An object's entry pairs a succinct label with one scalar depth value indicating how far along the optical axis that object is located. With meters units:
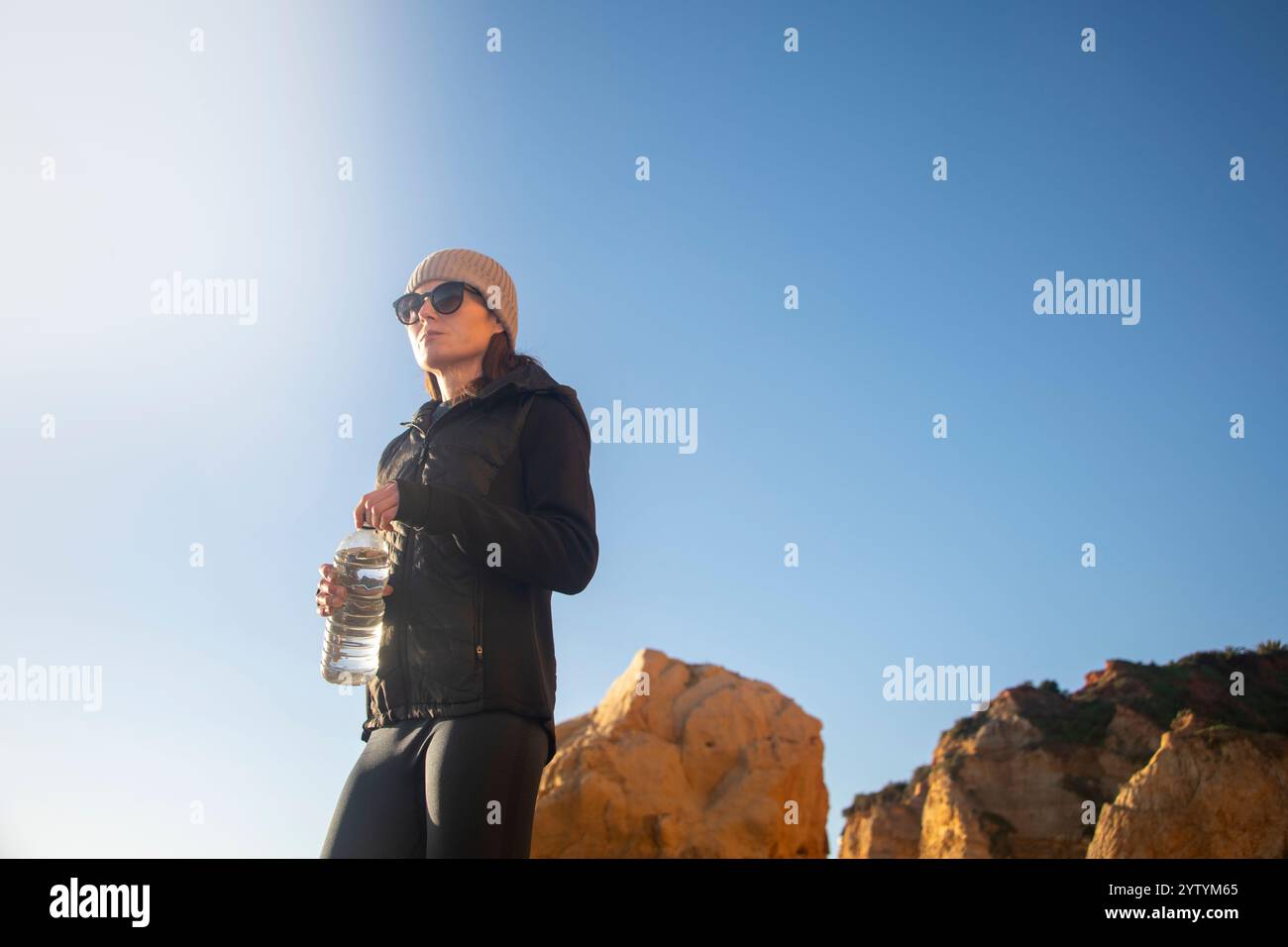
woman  3.29
